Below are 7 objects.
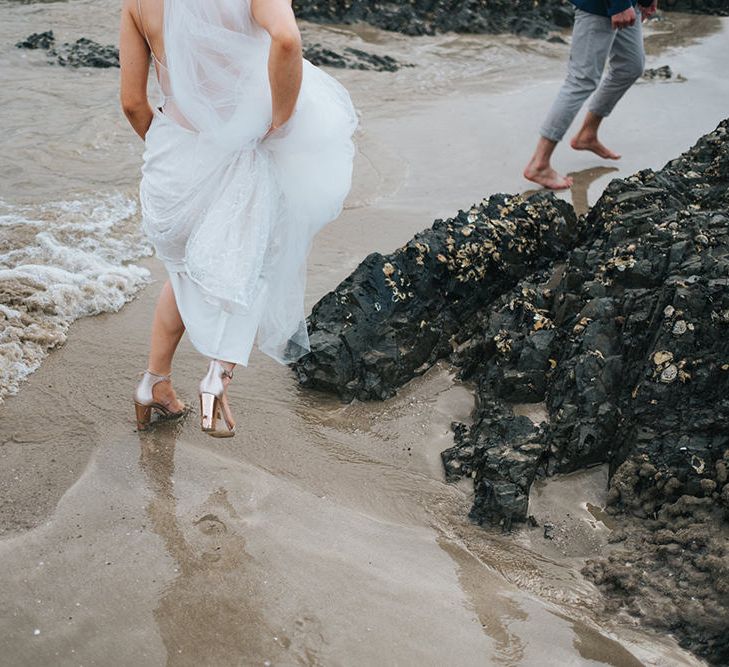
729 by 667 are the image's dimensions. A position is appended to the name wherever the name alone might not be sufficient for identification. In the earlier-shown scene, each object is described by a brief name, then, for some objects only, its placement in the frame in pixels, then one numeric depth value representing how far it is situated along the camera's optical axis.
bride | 2.75
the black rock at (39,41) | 8.76
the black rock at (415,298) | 3.64
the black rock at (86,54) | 8.34
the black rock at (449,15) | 10.11
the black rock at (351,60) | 8.66
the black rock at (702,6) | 10.75
